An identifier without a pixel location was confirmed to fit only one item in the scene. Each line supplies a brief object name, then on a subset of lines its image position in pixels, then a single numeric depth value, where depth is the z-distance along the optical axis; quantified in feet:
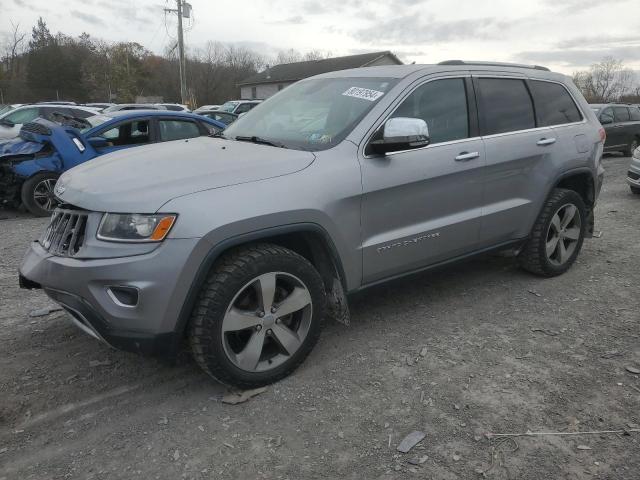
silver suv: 8.70
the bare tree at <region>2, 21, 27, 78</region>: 211.08
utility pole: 107.24
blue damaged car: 24.18
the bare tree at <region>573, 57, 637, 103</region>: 161.64
